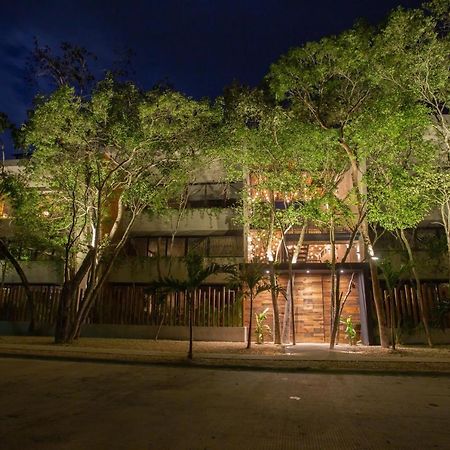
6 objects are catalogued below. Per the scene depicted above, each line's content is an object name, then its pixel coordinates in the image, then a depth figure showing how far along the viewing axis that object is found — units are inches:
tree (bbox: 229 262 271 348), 497.4
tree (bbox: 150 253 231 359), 432.1
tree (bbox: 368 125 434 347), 516.1
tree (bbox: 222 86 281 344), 591.8
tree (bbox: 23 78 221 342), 554.3
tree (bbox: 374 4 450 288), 492.7
